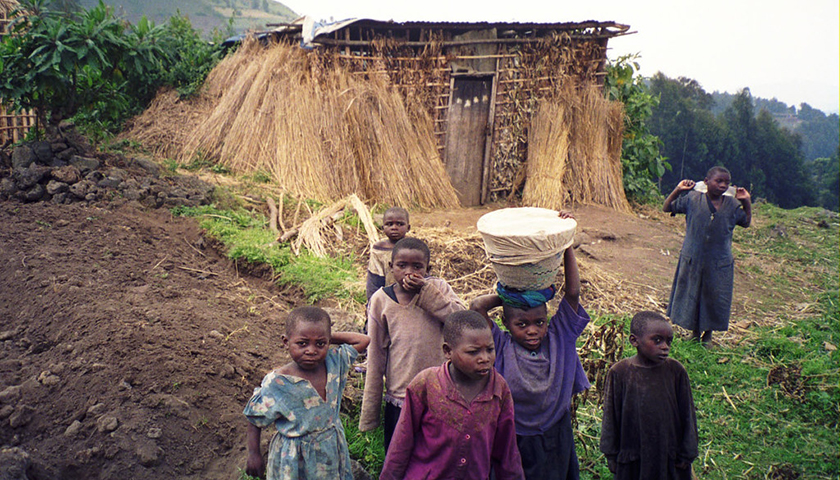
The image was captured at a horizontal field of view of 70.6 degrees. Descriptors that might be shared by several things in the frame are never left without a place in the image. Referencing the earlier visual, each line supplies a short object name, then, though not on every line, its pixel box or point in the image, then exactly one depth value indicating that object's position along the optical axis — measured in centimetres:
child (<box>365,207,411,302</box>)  366
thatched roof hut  922
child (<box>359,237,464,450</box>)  266
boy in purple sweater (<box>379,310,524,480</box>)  206
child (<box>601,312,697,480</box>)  255
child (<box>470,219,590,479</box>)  240
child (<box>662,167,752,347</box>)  466
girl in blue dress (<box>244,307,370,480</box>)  225
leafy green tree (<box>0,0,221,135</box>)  691
